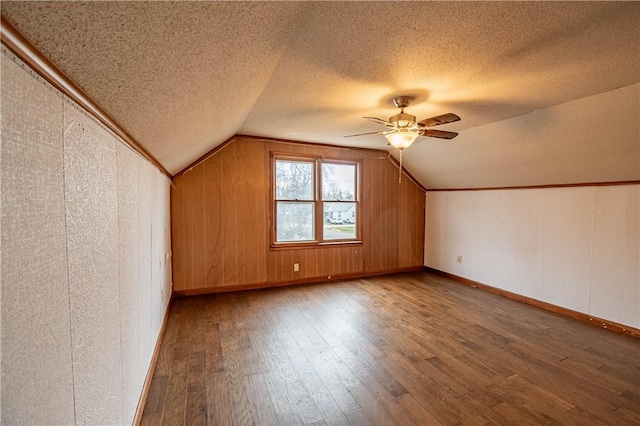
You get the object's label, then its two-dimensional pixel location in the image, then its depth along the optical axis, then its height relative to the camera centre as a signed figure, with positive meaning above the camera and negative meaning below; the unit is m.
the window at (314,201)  4.43 +0.01
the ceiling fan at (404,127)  2.51 +0.67
